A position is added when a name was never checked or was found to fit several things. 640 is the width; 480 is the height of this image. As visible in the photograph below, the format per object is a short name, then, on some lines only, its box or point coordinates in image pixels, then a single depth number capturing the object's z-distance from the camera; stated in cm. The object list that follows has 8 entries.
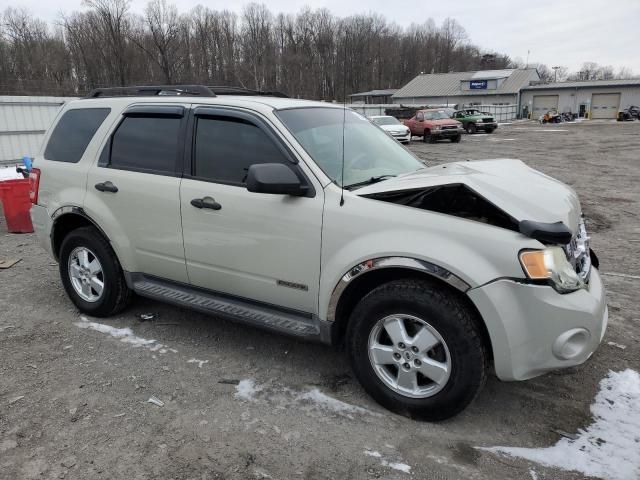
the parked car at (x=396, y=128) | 2481
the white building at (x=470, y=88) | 6412
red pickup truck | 2683
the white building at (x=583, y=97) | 5678
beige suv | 264
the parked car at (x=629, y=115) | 4991
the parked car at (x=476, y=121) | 3488
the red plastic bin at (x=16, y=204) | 752
